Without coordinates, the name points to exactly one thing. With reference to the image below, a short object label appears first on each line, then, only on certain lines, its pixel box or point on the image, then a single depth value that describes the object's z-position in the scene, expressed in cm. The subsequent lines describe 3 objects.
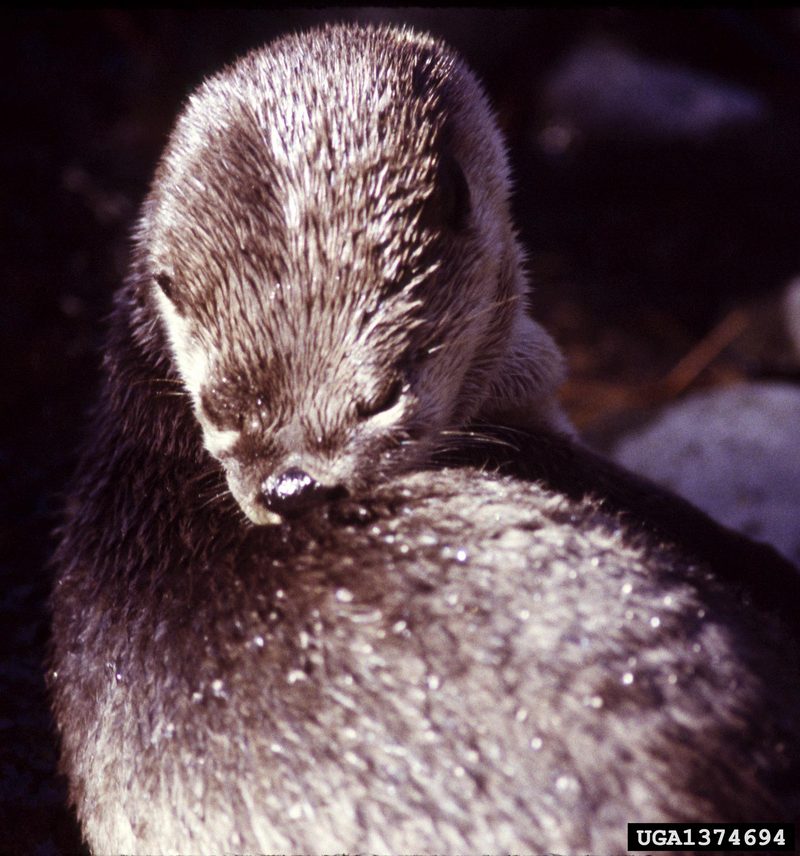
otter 207
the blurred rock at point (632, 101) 748
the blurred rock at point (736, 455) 441
